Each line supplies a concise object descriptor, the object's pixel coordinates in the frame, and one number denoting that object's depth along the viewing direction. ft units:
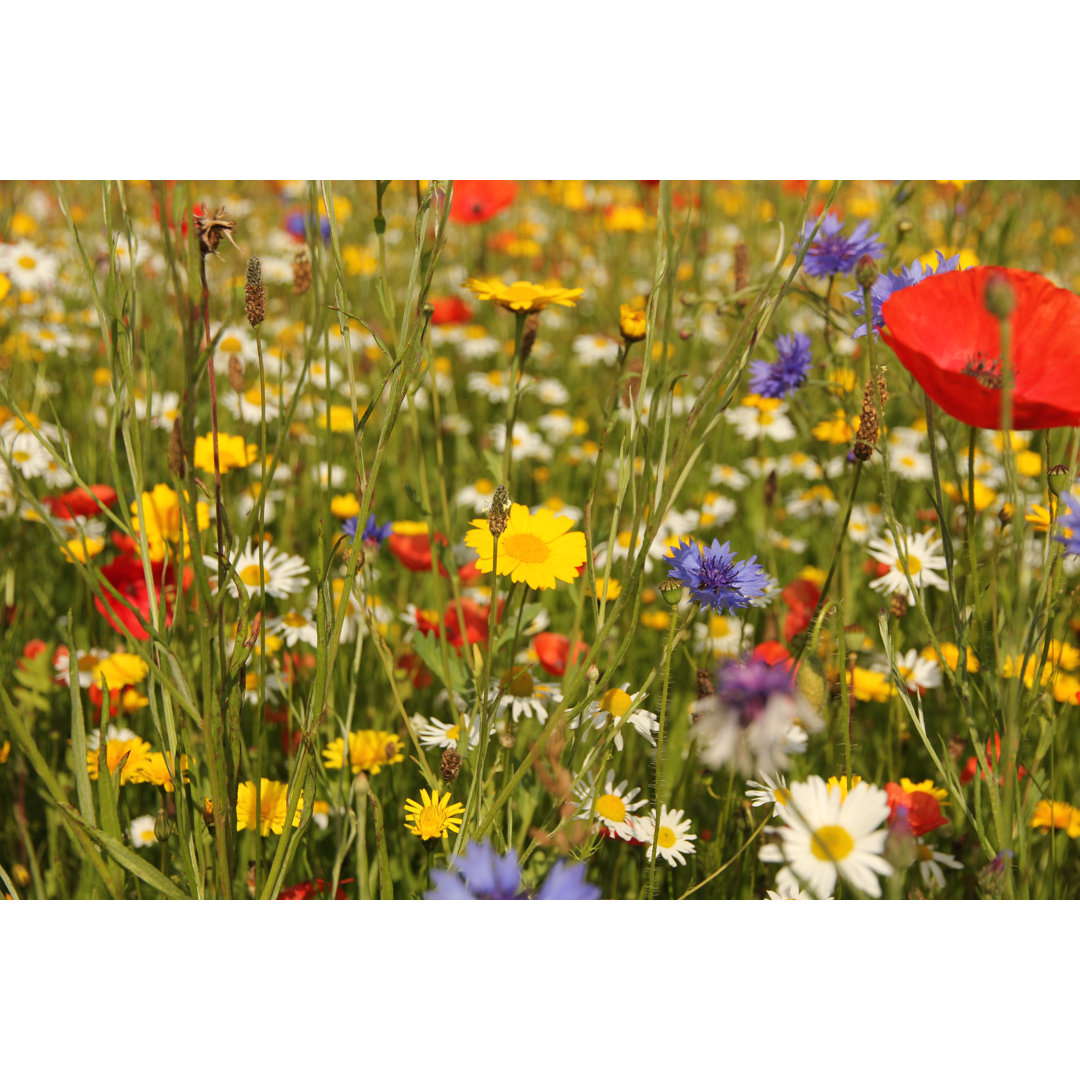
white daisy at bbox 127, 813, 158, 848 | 2.52
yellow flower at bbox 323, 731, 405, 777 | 2.49
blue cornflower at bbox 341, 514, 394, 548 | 2.77
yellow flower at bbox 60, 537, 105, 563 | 3.14
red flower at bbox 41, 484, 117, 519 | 3.16
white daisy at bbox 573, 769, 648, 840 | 2.15
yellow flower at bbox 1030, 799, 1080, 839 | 2.45
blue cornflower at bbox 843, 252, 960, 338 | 2.27
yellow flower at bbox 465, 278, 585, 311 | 2.27
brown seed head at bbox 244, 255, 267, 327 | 1.83
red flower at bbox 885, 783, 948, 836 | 2.18
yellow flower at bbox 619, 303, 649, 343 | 2.33
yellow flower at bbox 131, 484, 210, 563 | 2.71
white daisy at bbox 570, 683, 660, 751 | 2.24
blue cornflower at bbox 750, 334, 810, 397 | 3.08
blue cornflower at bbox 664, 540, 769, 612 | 2.15
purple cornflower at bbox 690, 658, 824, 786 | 1.29
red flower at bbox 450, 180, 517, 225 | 4.05
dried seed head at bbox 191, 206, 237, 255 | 1.84
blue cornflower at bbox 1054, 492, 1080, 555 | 1.85
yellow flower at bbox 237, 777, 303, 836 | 2.16
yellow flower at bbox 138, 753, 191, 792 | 2.27
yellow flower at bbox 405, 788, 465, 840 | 2.03
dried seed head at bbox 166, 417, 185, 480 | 2.00
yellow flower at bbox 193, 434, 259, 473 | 2.93
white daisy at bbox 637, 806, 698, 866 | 2.21
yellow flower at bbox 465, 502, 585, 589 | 2.13
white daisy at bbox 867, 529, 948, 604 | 2.86
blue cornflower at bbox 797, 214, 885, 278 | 2.89
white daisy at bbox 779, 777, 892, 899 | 1.53
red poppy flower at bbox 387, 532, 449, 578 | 3.09
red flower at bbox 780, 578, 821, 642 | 2.98
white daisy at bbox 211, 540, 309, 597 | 2.87
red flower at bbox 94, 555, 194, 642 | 2.70
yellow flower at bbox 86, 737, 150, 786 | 2.38
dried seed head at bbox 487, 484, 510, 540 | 1.86
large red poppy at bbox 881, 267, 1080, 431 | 1.82
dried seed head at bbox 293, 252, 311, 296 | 2.47
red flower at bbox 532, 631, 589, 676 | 2.68
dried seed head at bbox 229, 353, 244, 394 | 2.41
